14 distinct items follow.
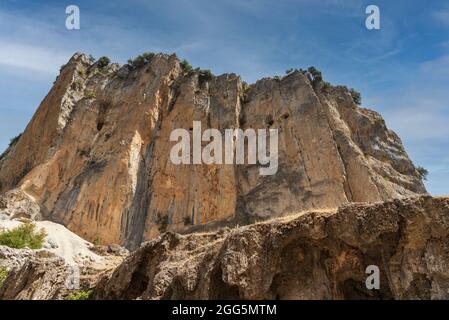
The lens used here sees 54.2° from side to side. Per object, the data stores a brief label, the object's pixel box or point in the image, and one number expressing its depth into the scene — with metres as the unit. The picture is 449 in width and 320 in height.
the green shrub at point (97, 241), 36.27
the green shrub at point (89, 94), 47.62
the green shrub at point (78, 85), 49.29
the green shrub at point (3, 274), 19.69
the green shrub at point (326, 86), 49.16
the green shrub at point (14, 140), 53.94
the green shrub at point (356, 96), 53.03
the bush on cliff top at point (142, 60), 52.78
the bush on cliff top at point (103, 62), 54.42
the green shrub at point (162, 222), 40.41
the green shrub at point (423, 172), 48.64
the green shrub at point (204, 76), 51.50
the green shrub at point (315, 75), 50.28
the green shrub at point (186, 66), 52.51
